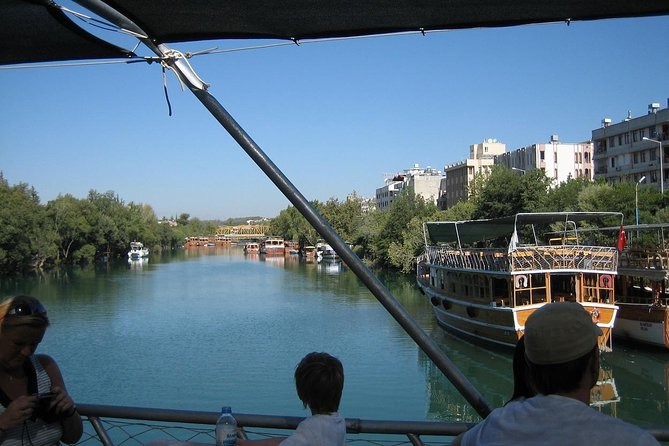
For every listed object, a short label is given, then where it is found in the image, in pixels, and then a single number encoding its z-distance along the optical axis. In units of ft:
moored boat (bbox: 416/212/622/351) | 60.39
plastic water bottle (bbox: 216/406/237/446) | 8.28
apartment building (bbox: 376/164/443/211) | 297.74
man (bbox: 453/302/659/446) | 5.06
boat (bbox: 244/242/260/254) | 369.50
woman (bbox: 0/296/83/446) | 8.09
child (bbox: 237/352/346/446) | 7.52
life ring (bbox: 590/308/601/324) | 58.44
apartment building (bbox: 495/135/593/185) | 212.43
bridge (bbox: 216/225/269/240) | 617.58
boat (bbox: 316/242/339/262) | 235.63
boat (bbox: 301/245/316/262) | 269.23
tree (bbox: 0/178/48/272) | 152.87
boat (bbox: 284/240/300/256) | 336.70
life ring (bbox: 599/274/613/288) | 60.75
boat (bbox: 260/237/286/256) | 324.19
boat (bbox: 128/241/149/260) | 258.78
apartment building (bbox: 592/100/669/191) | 149.37
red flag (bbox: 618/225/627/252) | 67.87
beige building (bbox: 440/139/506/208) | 249.96
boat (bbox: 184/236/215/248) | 526.16
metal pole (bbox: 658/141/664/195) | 134.57
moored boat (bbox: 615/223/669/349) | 61.98
